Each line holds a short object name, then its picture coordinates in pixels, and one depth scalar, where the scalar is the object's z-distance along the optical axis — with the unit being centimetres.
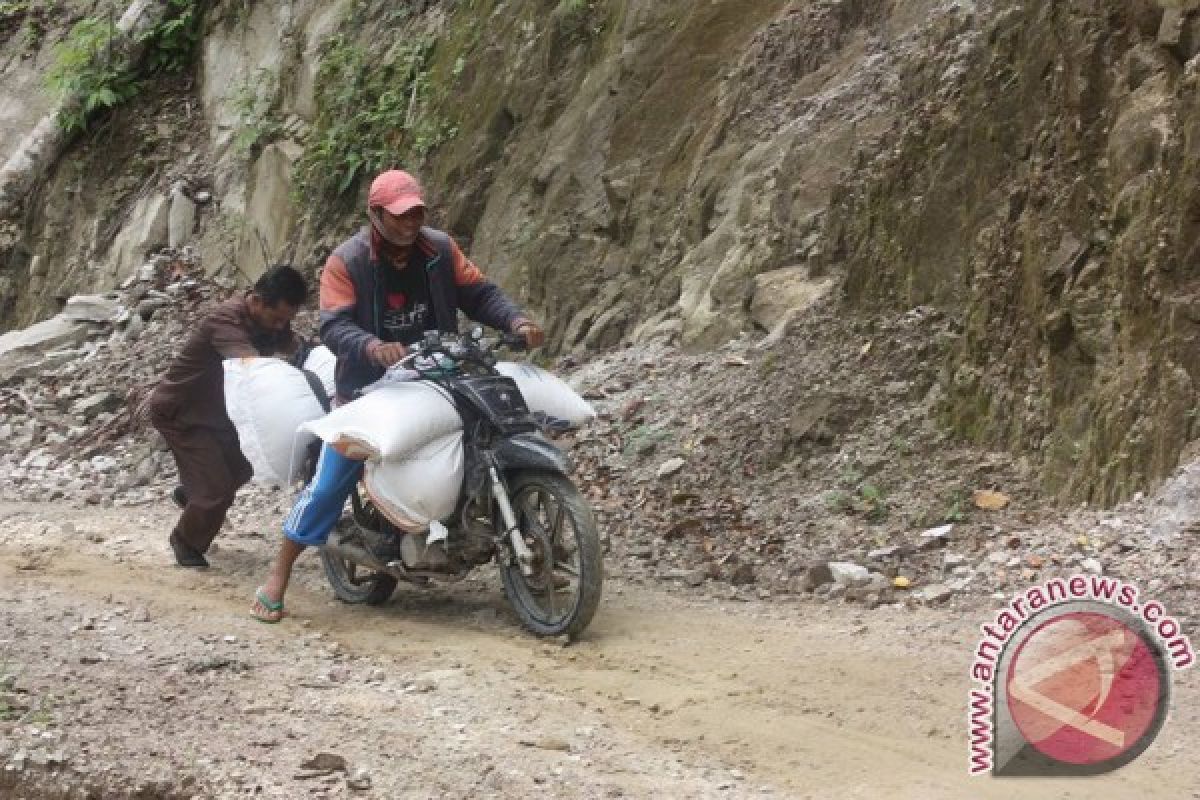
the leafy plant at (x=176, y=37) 1825
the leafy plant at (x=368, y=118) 1403
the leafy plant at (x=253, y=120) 1636
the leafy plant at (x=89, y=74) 1828
